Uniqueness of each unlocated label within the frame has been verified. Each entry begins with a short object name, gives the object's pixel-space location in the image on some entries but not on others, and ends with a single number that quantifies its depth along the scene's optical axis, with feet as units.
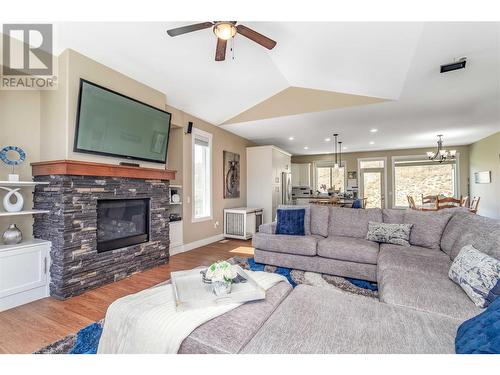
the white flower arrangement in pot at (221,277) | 5.08
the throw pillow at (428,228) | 9.65
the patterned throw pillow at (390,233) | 10.09
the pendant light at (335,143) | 20.54
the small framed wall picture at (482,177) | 20.45
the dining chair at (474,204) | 17.15
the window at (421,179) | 25.93
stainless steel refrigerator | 23.40
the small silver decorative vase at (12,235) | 8.23
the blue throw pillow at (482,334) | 2.62
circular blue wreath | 8.29
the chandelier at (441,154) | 20.52
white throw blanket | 3.91
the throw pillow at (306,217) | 12.46
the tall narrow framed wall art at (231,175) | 18.97
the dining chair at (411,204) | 18.72
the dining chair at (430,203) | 18.03
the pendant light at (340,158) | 29.68
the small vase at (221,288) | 5.05
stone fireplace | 8.41
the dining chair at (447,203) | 17.03
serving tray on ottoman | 4.71
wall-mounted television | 9.02
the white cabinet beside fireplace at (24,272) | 7.59
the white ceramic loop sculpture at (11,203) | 8.24
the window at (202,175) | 15.99
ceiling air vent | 8.97
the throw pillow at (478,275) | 4.96
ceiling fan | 6.81
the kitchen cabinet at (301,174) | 31.27
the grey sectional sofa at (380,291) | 3.58
